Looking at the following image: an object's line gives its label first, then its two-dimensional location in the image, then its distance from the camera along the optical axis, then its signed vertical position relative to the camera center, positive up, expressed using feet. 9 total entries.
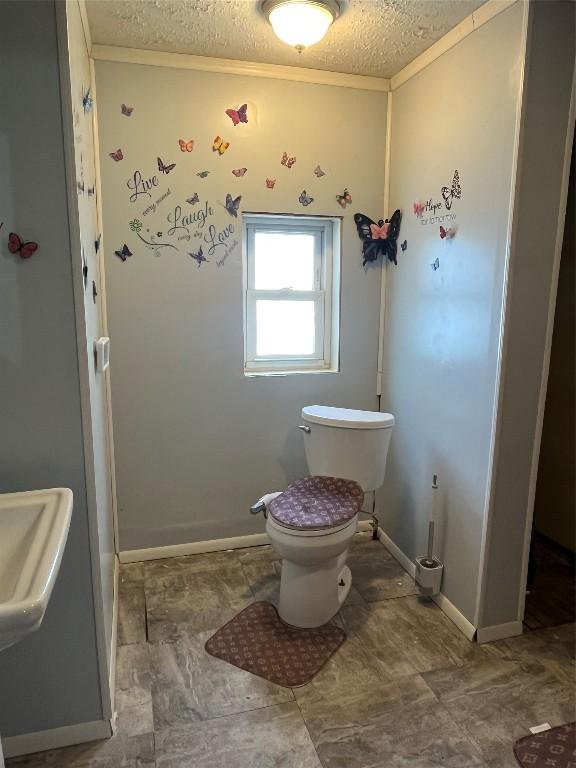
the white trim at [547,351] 5.74 -0.64
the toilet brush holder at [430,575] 7.18 -3.87
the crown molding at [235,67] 7.09 +3.23
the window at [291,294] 8.62 -0.03
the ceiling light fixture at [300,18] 5.83 +3.14
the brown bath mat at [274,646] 6.06 -4.38
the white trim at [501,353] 5.48 -0.66
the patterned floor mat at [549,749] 4.91 -4.38
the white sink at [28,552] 3.06 -1.85
